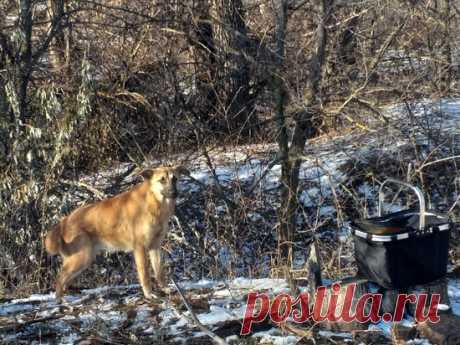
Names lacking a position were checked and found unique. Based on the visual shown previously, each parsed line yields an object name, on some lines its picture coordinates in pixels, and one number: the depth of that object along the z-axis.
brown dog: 7.34
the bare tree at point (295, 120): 10.06
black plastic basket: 5.51
